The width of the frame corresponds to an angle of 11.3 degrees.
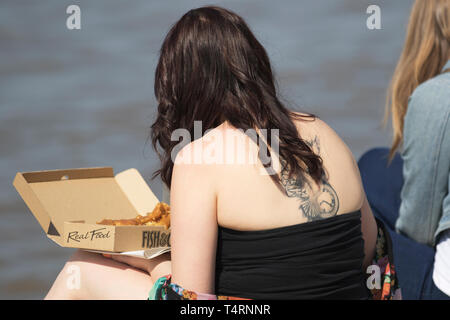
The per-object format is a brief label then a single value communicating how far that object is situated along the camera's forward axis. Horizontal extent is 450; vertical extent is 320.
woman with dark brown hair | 5.00
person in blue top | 5.42
